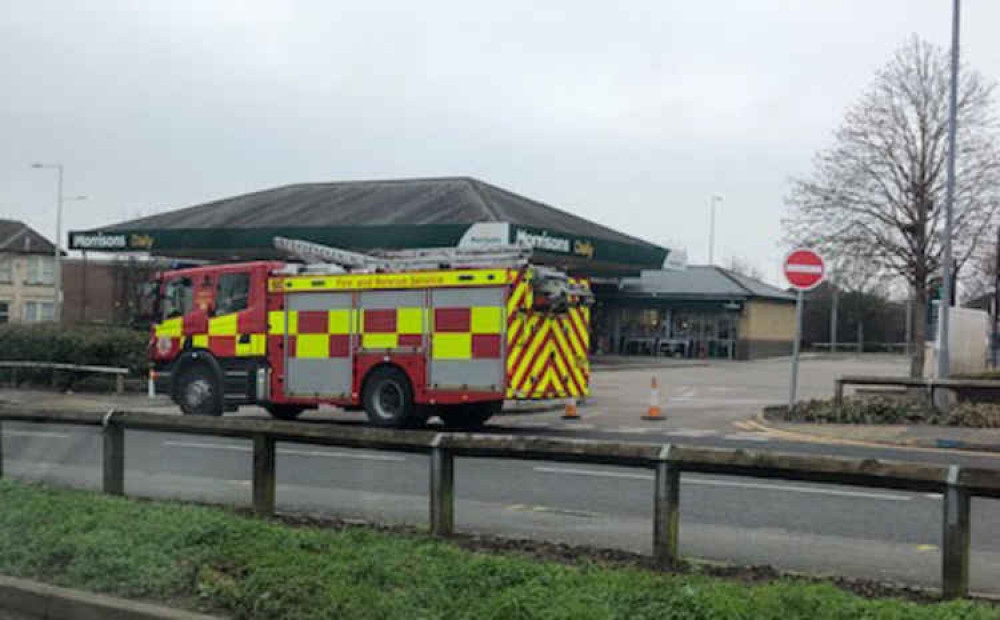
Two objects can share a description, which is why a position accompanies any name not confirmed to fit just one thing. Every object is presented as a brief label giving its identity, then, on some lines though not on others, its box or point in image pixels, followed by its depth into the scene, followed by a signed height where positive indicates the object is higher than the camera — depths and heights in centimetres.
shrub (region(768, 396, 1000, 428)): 1669 -170
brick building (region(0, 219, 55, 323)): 6425 +28
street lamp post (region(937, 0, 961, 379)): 1884 +169
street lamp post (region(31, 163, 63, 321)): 5284 +14
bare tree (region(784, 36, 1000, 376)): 2320 +265
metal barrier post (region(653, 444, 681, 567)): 645 -128
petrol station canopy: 2970 +204
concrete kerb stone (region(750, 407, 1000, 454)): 1476 -192
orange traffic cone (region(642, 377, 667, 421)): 1959 -199
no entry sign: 1738 +62
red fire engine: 1555 -63
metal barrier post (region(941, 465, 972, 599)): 567 -124
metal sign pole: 1724 -80
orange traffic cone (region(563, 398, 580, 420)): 1966 -209
